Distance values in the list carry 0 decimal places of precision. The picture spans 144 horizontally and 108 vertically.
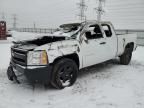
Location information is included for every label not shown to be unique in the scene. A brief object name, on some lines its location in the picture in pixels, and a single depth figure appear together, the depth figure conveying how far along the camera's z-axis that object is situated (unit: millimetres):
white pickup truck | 2675
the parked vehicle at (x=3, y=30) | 12192
